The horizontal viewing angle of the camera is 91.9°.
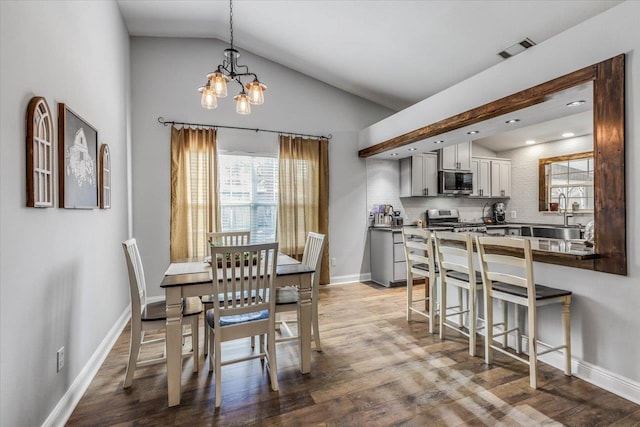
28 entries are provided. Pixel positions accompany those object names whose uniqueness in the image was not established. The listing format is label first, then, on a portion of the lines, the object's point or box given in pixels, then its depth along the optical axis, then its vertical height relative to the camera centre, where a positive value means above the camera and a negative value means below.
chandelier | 2.34 +0.95
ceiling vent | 3.20 +1.74
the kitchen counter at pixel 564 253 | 2.16 -0.32
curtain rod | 4.16 +1.20
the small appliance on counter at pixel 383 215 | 5.41 -0.09
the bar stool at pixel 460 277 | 2.64 -0.63
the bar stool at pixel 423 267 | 3.08 -0.62
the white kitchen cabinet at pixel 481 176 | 5.88 +0.64
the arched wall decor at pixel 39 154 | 1.57 +0.31
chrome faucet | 5.36 -0.05
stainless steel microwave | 5.45 +0.50
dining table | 2.04 -0.58
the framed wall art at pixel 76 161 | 1.97 +0.36
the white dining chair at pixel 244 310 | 1.98 -0.67
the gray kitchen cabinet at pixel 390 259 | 4.88 -0.79
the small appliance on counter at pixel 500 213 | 6.23 -0.08
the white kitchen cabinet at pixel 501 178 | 6.08 +0.63
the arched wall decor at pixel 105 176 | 2.75 +0.32
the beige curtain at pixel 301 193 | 4.70 +0.27
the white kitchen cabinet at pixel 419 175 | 5.28 +0.60
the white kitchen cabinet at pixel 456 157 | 5.49 +0.96
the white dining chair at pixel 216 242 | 2.60 -0.38
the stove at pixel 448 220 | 5.50 -0.20
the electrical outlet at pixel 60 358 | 1.88 -0.90
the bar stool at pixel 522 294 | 2.17 -0.63
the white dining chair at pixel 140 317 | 2.13 -0.76
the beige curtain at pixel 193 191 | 4.14 +0.27
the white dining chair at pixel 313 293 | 2.47 -0.71
